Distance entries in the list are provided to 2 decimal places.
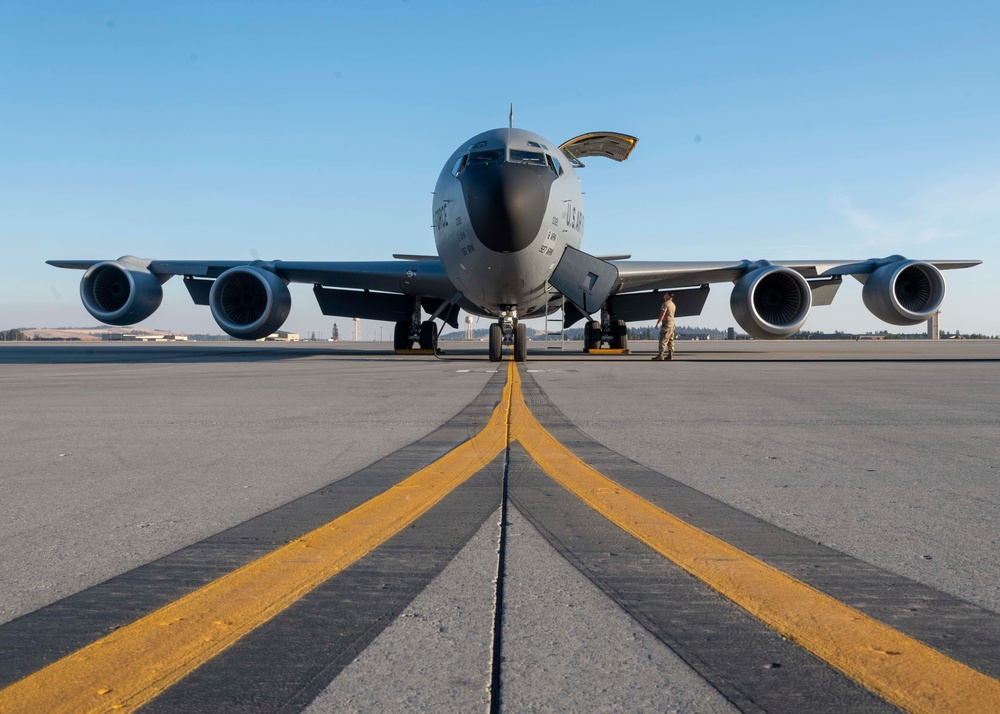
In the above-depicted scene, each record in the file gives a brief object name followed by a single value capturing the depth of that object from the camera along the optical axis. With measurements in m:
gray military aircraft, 12.75
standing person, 15.47
